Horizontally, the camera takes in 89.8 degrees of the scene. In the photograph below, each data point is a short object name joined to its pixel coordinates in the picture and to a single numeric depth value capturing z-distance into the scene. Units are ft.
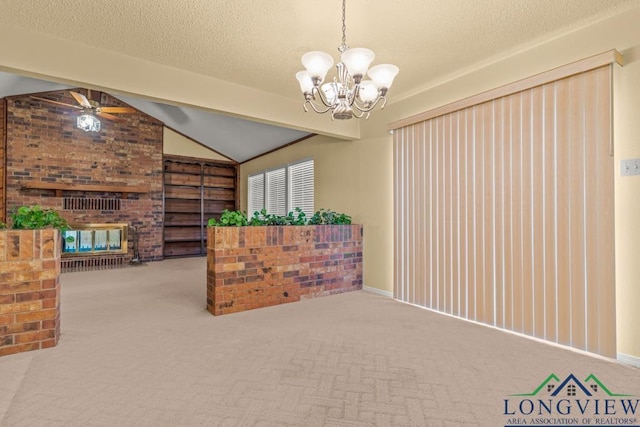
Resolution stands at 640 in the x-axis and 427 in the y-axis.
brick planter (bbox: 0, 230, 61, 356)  7.40
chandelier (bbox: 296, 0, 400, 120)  6.57
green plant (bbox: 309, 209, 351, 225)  13.96
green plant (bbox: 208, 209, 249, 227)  11.11
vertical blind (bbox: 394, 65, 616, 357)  7.71
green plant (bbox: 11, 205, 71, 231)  7.99
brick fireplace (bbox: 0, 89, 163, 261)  19.27
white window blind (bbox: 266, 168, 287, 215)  21.30
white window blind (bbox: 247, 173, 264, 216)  24.02
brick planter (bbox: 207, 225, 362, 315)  10.80
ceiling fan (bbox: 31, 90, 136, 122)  17.32
